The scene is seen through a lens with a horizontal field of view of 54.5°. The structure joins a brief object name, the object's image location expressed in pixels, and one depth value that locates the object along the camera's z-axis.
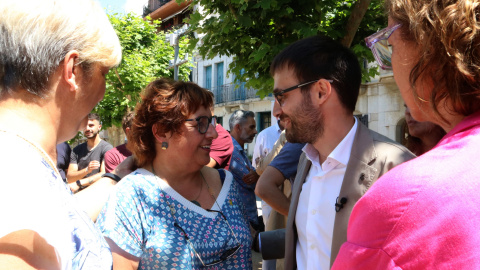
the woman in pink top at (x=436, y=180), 0.82
